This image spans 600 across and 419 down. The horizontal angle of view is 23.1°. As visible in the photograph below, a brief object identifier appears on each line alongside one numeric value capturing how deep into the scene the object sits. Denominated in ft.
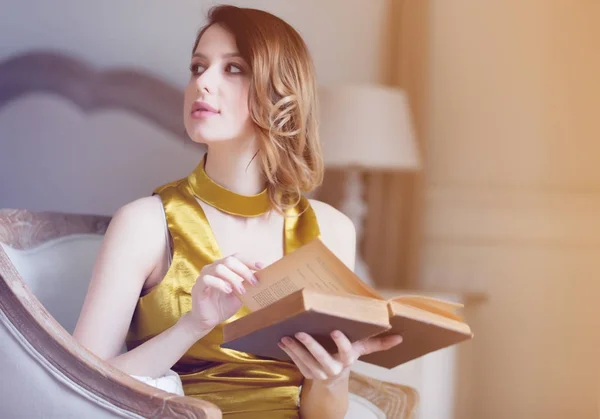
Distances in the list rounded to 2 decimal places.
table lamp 9.04
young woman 6.84
